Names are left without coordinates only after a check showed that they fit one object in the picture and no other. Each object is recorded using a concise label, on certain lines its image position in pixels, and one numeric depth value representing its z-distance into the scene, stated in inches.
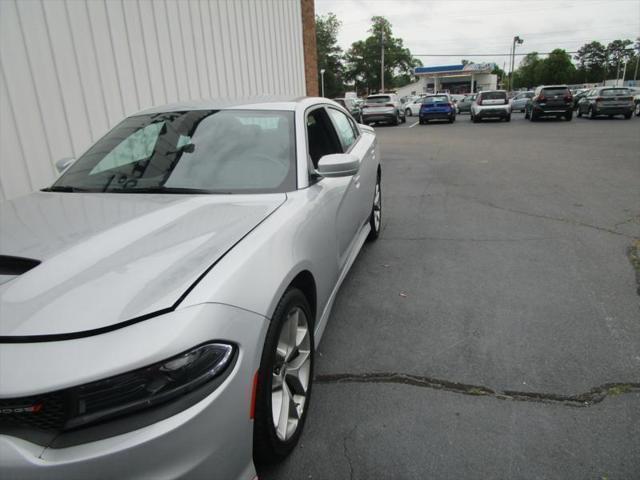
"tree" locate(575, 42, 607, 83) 3873.0
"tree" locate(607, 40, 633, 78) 4037.2
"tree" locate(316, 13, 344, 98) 2979.8
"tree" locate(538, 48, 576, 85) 3641.7
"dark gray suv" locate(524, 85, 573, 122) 894.7
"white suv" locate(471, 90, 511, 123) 952.3
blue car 989.2
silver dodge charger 53.4
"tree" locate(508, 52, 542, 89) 4033.0
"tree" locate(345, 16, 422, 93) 3376.0
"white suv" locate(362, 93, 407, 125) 987.9
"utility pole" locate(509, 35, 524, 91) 2477.9
